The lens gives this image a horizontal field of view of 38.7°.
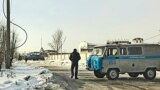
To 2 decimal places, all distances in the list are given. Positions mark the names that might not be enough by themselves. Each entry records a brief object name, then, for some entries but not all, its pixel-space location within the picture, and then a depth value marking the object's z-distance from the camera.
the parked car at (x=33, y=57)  44.66
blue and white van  13.80
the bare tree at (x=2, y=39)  21.88
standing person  14.18
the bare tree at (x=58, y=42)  63.95
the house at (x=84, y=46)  62.07
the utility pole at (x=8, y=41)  16.91
